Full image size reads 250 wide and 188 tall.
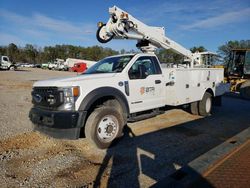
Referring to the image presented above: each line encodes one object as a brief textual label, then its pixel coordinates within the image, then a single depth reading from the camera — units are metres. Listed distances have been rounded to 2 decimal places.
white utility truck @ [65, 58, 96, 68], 45.84
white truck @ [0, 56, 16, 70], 30.83
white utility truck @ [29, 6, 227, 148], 3.79
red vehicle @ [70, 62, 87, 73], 38.97
